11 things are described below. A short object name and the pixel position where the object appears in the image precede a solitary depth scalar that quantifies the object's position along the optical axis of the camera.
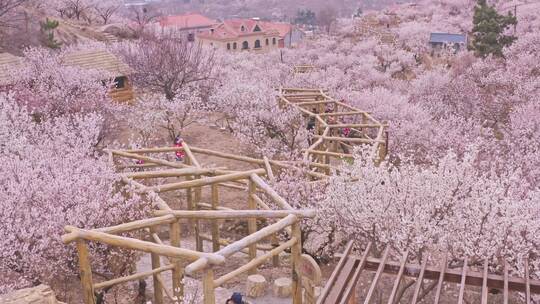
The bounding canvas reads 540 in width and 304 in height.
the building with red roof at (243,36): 79.69
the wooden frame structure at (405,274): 6.26
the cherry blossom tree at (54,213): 8.74
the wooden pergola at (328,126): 15.57
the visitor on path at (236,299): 8.22
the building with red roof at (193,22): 97.64
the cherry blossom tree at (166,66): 25.67
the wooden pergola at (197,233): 7.14
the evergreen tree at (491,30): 35.47
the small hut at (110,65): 25.25
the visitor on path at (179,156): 18.28
